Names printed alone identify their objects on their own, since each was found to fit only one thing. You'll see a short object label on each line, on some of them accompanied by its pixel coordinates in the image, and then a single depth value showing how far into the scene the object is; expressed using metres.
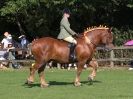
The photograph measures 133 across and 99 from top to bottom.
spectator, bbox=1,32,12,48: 31.09
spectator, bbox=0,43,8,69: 30.63
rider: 18.81
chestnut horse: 18.83
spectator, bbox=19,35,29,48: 32.12
